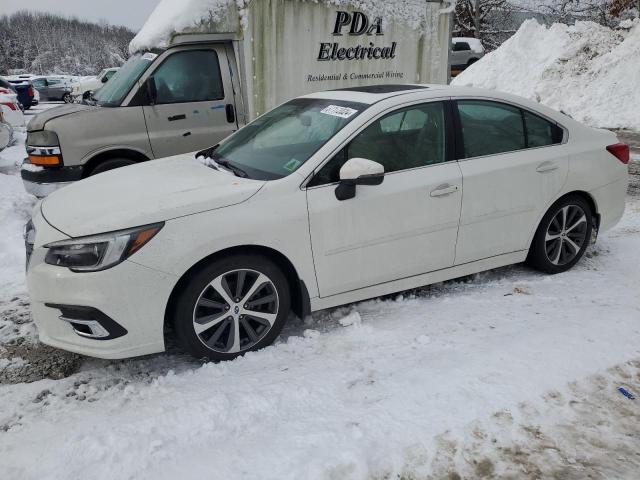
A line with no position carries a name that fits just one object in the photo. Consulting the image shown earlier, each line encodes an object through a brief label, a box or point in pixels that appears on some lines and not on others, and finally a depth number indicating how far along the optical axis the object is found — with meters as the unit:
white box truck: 6.08
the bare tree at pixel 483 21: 33.78
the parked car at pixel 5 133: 10.25
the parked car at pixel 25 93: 23.08
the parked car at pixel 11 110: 11.58
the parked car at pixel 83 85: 24.11
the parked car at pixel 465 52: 26.38
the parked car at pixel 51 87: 31.62
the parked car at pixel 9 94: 12.47
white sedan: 3.09
